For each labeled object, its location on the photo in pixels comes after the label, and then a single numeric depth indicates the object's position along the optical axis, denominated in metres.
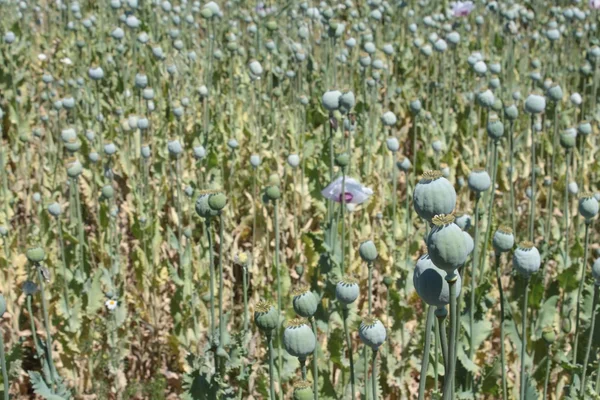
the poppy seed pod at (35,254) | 2.48
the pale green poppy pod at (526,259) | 2.27
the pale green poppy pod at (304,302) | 2.19
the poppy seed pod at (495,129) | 2.65
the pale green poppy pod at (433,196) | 1.87
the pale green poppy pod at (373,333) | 2.15
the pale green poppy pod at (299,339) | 2.11
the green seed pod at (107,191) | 2.91
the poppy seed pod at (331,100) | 2.78
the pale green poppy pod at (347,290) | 2.25
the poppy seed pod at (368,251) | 2.42
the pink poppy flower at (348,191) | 2.86
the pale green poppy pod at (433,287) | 1.87
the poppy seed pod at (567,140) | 2.82
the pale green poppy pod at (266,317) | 2.18
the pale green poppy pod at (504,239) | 2.31
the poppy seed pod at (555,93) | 3.01
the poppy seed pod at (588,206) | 2.48
